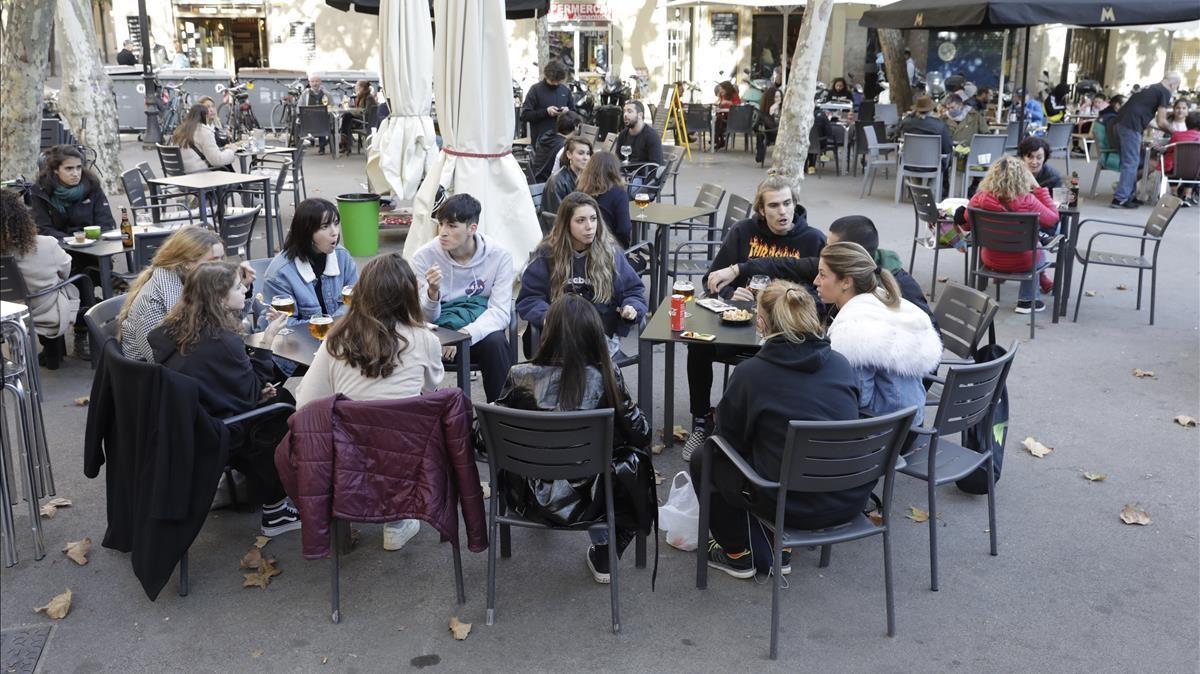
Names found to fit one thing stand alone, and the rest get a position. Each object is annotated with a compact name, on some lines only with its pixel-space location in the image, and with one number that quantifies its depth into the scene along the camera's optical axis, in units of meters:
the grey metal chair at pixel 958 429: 4.06
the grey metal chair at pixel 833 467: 3.49
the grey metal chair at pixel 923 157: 12.95
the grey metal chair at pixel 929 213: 8.61
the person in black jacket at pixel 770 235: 5.90
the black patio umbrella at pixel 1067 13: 11.99
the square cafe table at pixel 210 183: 8.98
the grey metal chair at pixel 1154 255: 7.86
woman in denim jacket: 5.27
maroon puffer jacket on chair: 3.68
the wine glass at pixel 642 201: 8.49
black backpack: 4.52
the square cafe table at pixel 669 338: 4.85
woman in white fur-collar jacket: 4.13
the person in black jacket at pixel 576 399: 3.80
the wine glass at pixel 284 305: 4.75
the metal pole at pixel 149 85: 18.05
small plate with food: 5.07
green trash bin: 9.84
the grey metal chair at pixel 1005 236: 7.42
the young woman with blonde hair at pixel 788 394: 3.66
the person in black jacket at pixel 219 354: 4.14
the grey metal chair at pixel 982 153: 12.70
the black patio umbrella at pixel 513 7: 11.46
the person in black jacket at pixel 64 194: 7.30
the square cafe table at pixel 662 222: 7.82
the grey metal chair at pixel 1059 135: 15.09
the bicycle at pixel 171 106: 20.38
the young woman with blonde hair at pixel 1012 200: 7.64
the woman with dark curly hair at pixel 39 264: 6.16
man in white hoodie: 5.40
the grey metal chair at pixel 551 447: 3.55
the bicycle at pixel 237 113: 20.56
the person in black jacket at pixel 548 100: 11.99
